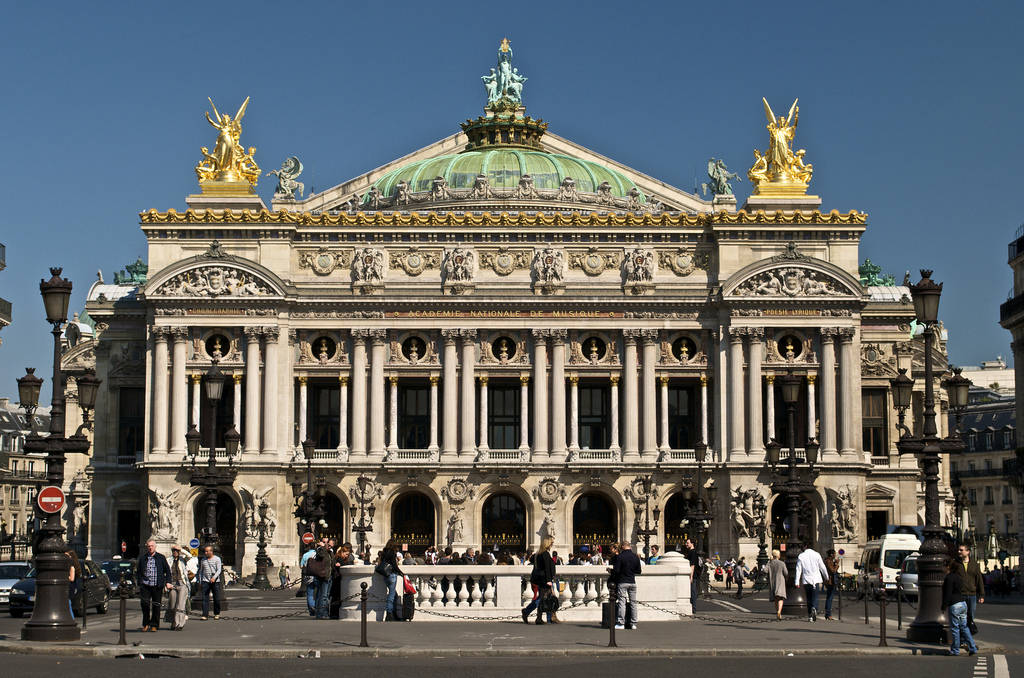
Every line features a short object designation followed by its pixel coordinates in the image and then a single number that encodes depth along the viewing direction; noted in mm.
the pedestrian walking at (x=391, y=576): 43344
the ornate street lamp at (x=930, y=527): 37812
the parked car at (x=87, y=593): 48625
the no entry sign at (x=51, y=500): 36509
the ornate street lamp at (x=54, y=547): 36000
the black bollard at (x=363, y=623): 35000
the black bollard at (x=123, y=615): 34725
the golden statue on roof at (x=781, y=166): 87312
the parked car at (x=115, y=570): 60938
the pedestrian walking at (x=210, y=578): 45031
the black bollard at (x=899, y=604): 41091
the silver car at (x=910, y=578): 59097
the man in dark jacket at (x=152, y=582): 40375
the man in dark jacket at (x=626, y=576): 41250
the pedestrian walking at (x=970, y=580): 34781
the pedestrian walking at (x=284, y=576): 71269
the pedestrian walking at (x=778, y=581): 46250
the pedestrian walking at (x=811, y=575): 45500
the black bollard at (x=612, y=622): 35031
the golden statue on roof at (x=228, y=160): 87000
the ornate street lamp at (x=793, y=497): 48031
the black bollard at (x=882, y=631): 36094
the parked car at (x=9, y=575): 51281
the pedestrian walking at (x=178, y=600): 40875
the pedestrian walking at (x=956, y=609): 34344
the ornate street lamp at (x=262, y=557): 71312
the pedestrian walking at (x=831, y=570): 46281
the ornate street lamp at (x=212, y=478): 53906
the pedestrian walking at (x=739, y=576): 63291
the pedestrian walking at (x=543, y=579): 42219
